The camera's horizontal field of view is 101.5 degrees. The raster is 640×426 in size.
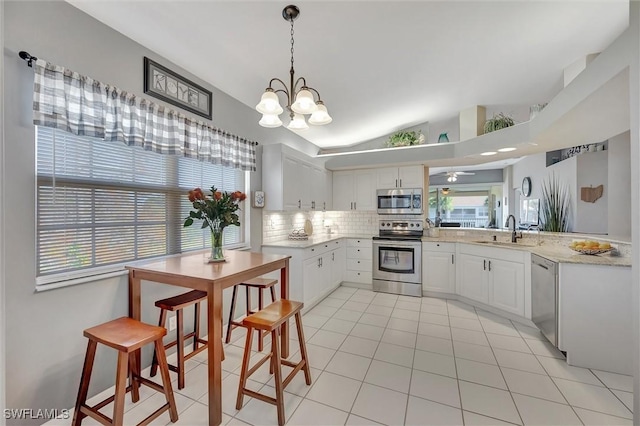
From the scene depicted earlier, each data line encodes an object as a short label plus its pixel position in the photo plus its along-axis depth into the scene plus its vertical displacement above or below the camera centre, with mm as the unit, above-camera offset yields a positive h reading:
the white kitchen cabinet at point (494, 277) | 3117 -866
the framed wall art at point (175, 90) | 2227 +1151
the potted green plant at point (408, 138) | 4516 +1274
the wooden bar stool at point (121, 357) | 1429 -852
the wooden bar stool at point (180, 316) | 2008 -821
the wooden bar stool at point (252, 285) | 2666 -816
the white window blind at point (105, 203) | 1702 +77
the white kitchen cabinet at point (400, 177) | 4527 +617
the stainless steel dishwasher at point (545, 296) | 2449 -861
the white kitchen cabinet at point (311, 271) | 3428 -837
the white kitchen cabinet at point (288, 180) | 3547 +472
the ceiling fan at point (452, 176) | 6867 +953
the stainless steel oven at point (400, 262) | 4207 -830
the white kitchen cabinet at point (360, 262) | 4565 -883
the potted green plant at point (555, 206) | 4070 +91
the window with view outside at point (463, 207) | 9594 +176
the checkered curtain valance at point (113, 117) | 1600 +721
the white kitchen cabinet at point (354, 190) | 4879 +426
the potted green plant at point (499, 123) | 3553 +1215
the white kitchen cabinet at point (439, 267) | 4031 -873
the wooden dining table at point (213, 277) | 1642 -464
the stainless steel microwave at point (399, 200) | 4531 +199
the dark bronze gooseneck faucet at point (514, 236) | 3596 -343
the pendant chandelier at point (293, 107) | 1832 +764
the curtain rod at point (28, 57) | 1529 +918
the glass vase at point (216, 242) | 2211 -253
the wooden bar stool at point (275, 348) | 1672 -952
